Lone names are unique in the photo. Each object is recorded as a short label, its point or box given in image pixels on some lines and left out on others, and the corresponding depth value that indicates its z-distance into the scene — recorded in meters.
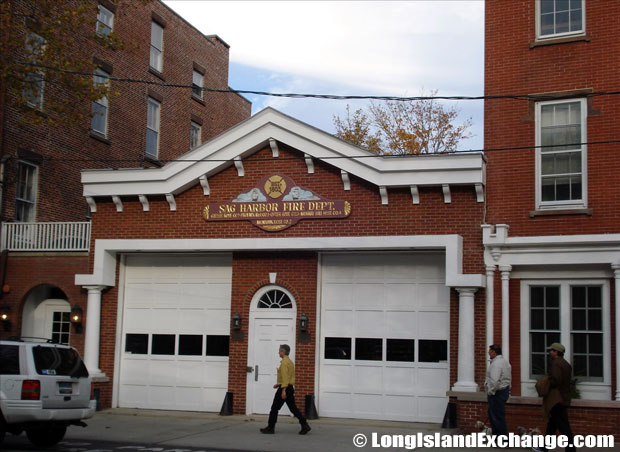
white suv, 12.22
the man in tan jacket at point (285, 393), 15.07
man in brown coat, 12.71
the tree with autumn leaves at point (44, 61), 20.33
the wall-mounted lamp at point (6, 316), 20.55
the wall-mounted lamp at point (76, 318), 19.69
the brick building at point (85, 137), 20.66
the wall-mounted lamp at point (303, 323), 17.77
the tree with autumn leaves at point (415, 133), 41.03
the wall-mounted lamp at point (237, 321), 18.33
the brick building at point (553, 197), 15.57
